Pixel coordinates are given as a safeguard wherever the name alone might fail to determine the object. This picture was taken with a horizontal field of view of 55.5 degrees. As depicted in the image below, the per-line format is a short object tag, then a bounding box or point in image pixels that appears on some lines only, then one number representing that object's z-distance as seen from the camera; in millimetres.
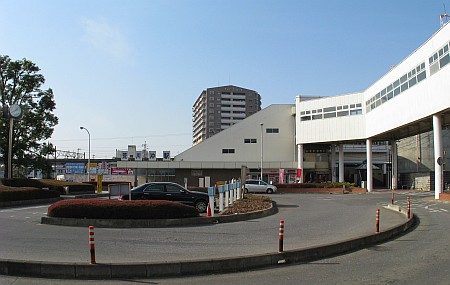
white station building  30536
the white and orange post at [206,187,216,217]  18242
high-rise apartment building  138375
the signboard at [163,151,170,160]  65812
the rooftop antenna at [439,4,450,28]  35012
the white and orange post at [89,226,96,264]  8438
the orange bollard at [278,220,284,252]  9734
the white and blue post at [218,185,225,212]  22259
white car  46125
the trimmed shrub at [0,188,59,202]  24578
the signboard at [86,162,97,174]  78312
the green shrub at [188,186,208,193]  36391
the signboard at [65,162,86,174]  77250
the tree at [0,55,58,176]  38375
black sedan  20594
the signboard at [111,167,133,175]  65588
